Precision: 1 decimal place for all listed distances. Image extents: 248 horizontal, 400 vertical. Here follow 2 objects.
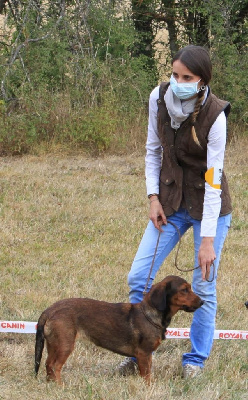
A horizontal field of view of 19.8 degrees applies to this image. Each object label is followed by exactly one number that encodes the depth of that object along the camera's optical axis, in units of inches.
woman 180.5
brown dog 188.2
